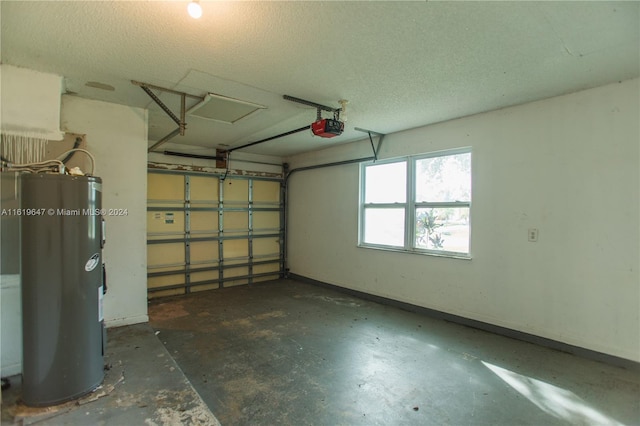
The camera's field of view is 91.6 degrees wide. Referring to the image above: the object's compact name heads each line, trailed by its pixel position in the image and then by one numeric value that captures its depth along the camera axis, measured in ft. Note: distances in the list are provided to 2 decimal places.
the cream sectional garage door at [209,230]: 16.10
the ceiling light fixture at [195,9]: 5.18
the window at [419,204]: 12.24
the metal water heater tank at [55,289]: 6.41
